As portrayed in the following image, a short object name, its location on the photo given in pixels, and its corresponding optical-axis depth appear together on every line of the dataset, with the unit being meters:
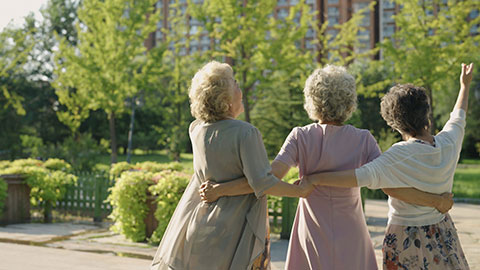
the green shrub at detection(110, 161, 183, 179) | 10.85
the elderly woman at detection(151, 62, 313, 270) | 2.93
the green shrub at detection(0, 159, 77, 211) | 10.31
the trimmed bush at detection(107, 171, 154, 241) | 8.26
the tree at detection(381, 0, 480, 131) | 18.39
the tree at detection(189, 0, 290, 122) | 19.83
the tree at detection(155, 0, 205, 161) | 26.44
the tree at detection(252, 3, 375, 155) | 20.16
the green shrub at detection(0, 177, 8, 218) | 9.63
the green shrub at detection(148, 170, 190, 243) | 7.78
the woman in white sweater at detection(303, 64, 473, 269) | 2.90
